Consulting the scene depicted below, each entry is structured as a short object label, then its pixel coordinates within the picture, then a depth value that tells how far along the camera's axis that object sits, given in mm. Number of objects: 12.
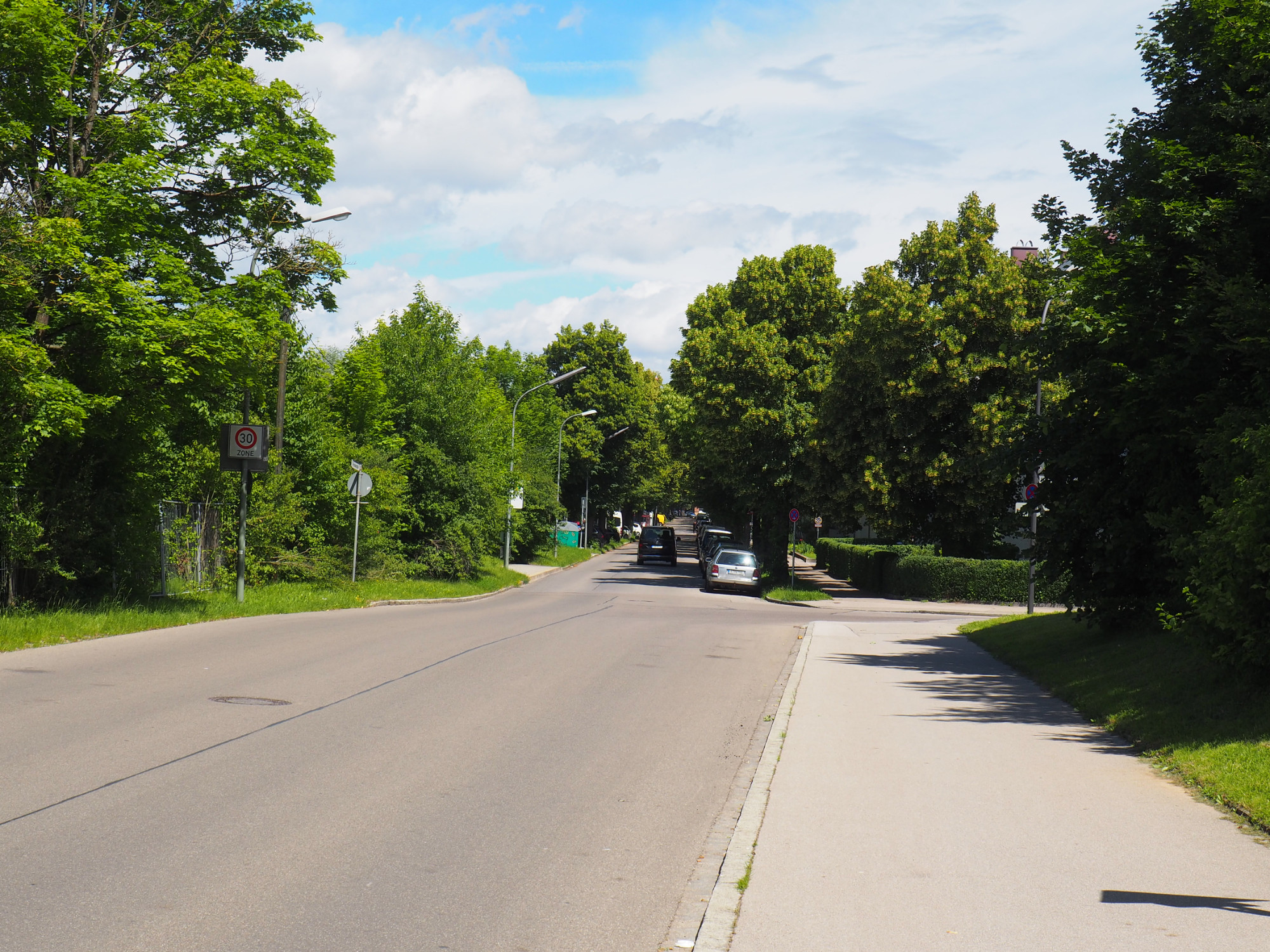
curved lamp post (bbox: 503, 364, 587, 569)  43234
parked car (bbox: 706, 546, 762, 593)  40625
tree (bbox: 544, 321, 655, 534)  73875
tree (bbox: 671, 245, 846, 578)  42469
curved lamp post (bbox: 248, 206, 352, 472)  23797
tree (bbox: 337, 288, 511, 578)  33844
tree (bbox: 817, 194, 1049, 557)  35094
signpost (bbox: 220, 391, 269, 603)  20906
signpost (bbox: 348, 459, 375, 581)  25734
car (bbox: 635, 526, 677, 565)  58219
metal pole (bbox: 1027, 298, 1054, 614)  17297
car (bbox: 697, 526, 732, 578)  50062
